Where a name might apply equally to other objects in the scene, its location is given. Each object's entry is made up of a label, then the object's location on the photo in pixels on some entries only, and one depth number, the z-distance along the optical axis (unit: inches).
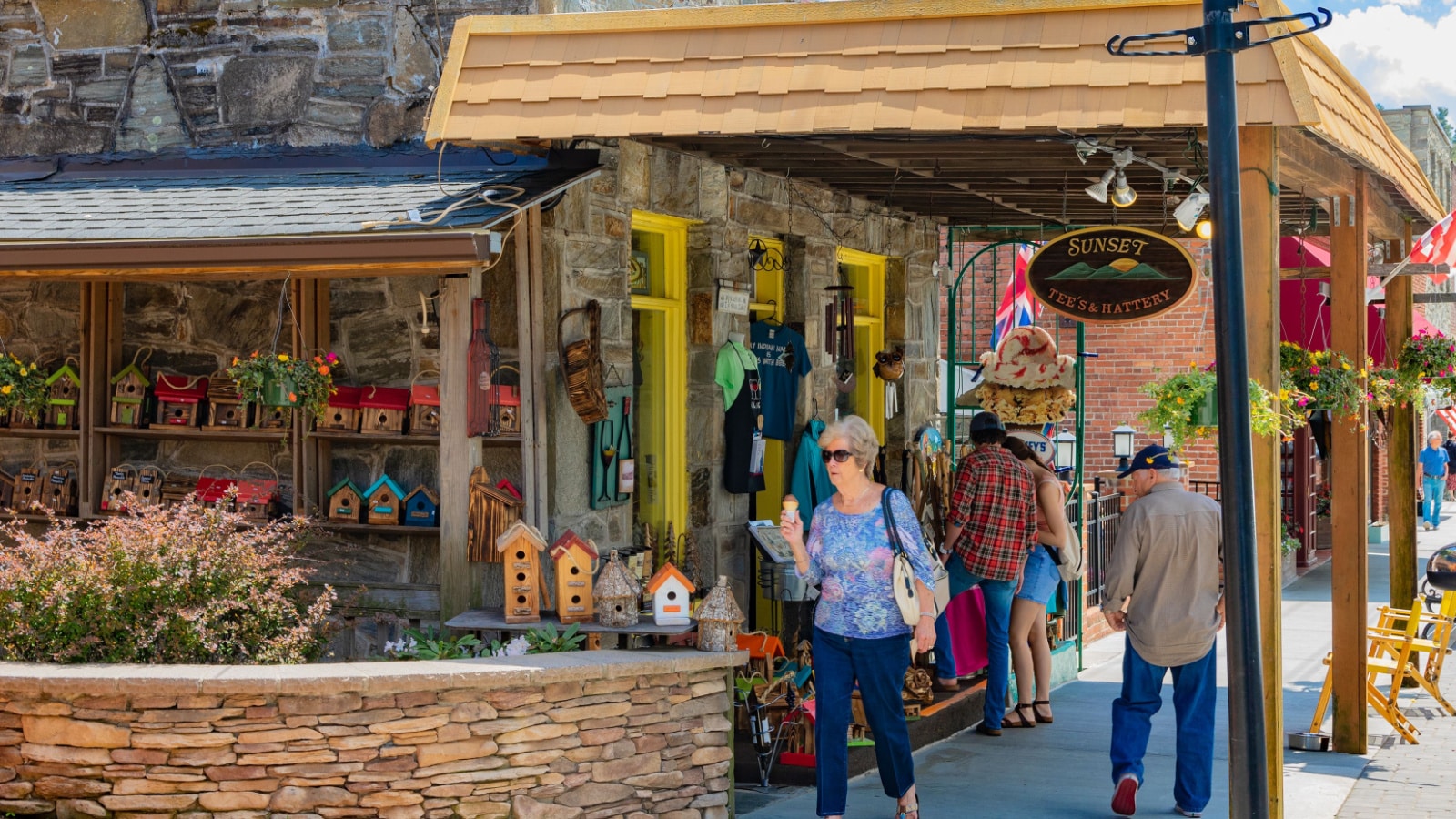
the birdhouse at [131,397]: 322.3
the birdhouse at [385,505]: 303.3
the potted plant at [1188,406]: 252.1
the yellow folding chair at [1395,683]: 345.1
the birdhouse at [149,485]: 324.5
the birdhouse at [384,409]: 304.0
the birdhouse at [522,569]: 272.7
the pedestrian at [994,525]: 337.4
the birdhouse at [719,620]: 265.4
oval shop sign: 312.0
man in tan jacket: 271.9
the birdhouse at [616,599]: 273.3
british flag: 589.1
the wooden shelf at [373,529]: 301.0
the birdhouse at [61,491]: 331.3
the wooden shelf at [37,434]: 329.7
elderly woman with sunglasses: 250.1
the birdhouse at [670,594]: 272.5
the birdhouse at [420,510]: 303.0
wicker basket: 291.7
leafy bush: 252.5
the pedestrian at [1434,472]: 936.3
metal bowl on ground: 334.3
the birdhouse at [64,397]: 329.7
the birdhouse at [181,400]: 319.6
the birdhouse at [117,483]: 325.1
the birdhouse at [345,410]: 305.9
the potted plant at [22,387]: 323.0
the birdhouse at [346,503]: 307.7
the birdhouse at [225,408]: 317.4
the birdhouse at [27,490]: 335.0
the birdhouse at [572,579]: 275.6
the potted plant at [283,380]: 295.4
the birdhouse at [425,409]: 301.0
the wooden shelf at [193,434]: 315.0
